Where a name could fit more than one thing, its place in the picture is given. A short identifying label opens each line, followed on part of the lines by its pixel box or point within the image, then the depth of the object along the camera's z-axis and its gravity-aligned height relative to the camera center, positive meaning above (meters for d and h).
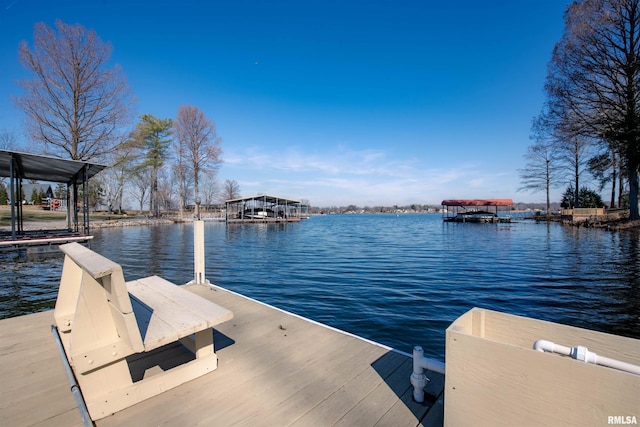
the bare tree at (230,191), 68.94 +5.00
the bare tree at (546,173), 39.66 +5.02
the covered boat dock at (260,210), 41.81 +0.28
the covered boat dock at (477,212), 41.81 -0.46
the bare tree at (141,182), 41.26 +5.11
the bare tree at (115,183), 37.81 +4.44
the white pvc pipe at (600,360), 1.34 -0.73
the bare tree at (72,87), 15.55 +7.15
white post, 5.29 -0.73
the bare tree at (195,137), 36.16 +9.60
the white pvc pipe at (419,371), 2.08 -1.17
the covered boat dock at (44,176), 7.52 +1.33
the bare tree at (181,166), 36.73 +6.02
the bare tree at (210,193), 62.76 +4.32
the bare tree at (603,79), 17.70 +8.59
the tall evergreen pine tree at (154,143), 37.91 +9.36
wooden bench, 1.83 -0.87
